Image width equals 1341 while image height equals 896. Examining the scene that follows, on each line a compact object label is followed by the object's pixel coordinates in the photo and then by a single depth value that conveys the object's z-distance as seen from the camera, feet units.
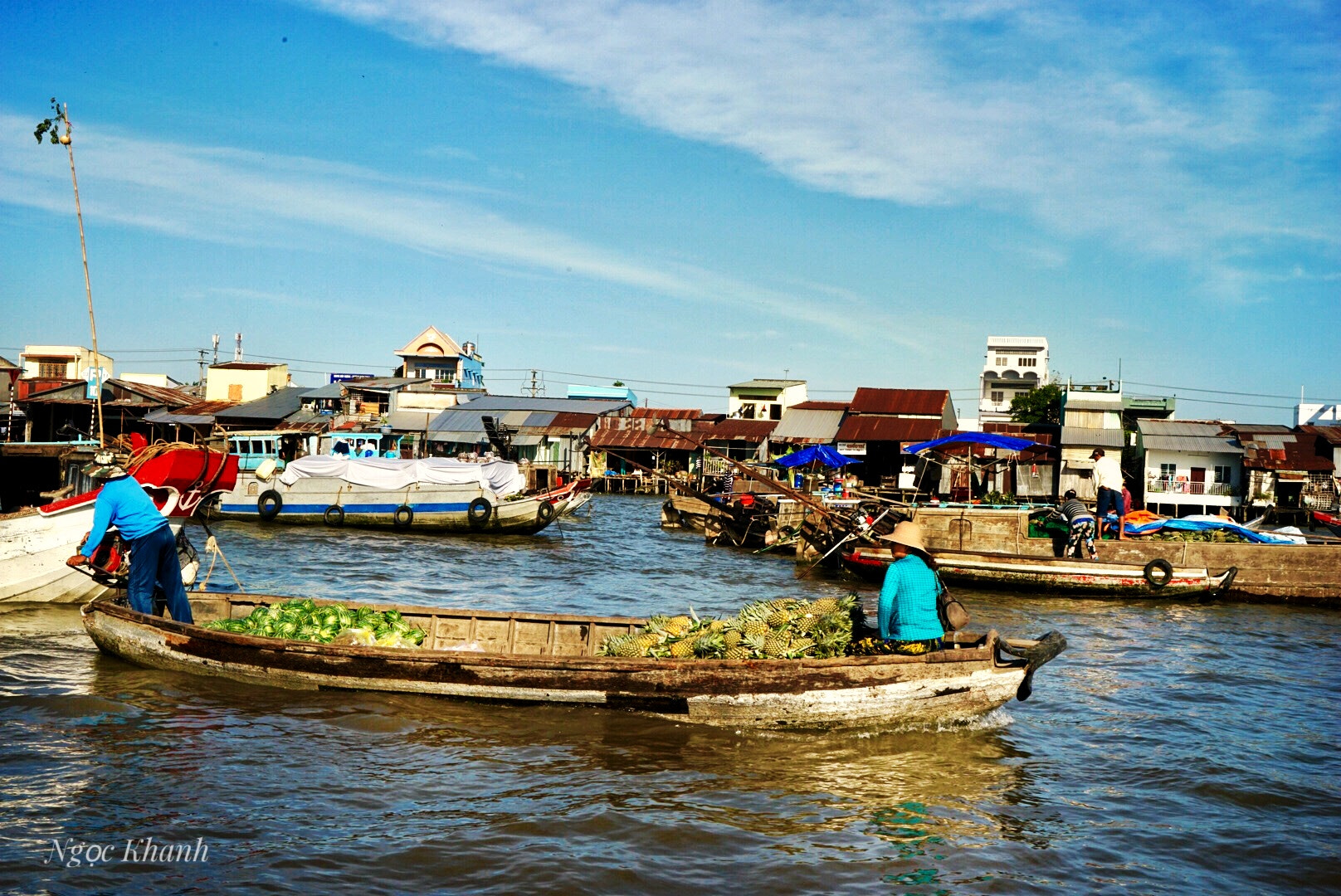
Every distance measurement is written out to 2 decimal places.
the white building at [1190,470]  131.23
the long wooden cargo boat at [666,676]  25.80
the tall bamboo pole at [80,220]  45.21
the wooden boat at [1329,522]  114.42
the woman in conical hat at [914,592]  26.66
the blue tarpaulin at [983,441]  76.07
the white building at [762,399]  177.68
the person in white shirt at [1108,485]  59.21
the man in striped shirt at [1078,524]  58.29
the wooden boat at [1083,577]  56.80
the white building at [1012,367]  220.43
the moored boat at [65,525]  40.98
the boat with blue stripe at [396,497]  88.22
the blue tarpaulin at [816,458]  103.50
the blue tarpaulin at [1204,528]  61.36
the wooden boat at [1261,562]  57.21
